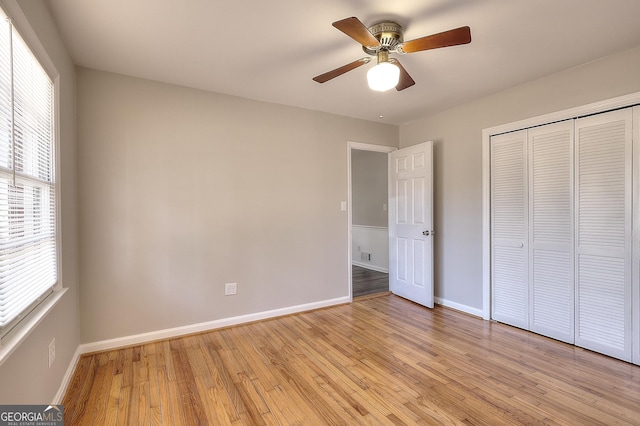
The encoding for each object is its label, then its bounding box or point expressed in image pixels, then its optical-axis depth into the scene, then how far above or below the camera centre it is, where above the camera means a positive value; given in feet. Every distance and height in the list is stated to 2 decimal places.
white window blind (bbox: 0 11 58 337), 4.28 +0.51
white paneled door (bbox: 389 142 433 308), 12.21 -0.52
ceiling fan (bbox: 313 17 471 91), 5.48 +3.30
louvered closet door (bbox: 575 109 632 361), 7.86 -0.60
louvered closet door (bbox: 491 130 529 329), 9.99 -0.65
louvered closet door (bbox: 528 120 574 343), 8.93 -0.61
